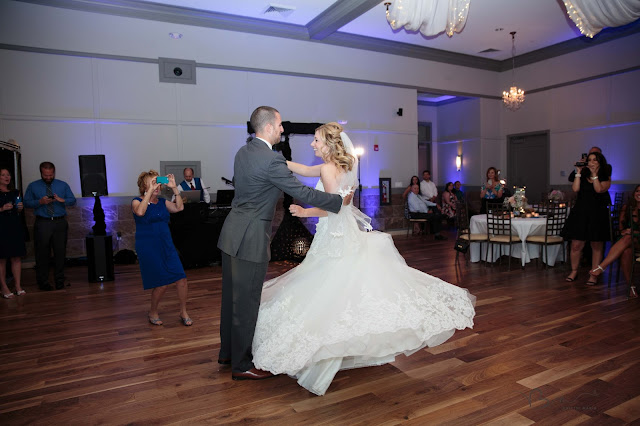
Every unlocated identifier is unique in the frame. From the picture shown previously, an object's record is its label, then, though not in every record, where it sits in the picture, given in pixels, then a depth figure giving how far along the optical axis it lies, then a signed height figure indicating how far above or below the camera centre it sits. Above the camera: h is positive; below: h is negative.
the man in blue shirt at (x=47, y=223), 5.88 -0.45
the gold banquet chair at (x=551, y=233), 6.40 -0.82
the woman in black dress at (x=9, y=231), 5.31 -0.50
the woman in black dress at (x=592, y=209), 5.49 -0.41
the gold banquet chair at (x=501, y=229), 6.52 -0.75
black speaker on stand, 6.85 +0.22
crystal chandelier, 10.09 +1.83
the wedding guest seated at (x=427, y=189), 11.37 -0.23
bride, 2.68 -0.79
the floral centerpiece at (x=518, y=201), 6.94 -0.36
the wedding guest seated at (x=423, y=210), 10.33 -0.70
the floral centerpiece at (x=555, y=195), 8.25 -0.34
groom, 2.76 -0.22
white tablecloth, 6.57 -1.05
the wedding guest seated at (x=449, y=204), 11.44 -0.63
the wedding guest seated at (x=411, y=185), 10.89 -0.11
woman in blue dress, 4.05 -0.54
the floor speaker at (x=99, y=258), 6.28 -0.99
